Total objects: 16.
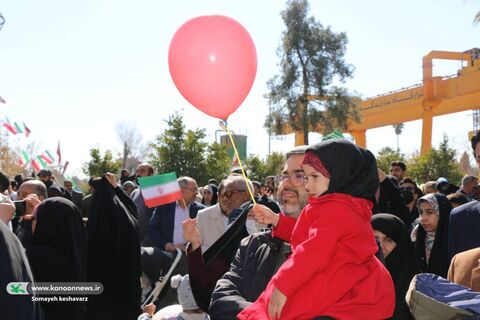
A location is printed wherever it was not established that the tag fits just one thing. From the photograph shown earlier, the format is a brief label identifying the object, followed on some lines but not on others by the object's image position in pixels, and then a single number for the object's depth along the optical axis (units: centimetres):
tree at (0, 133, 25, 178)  3747
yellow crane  2614
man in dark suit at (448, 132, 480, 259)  371
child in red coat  224
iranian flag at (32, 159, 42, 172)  1409
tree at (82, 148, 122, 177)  2348
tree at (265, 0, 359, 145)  2819
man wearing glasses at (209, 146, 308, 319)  282
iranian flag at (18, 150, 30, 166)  1766
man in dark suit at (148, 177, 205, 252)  653
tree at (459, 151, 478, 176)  4641
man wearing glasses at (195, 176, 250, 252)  553
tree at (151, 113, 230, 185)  2095
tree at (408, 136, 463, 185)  2475
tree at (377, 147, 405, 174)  2620
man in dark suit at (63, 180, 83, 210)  1162
